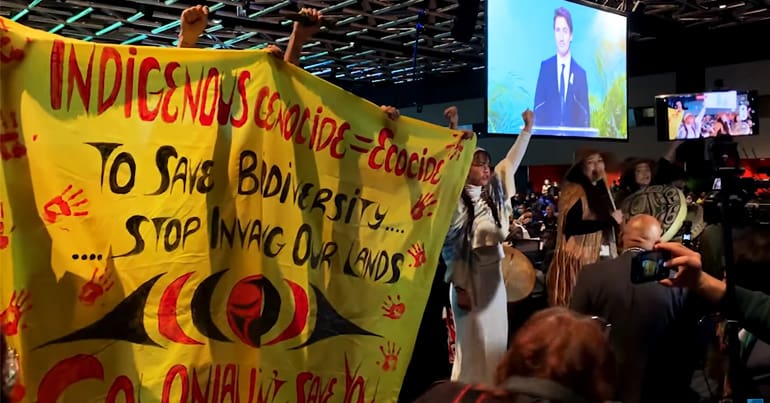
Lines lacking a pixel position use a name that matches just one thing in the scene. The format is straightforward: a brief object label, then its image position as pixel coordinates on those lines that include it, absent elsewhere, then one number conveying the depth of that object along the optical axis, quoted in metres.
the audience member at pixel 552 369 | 1.47
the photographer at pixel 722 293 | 1.94
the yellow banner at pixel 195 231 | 2.10
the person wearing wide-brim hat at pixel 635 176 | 5.87
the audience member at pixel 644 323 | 3.16
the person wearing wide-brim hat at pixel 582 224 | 4.75
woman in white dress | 3.89
